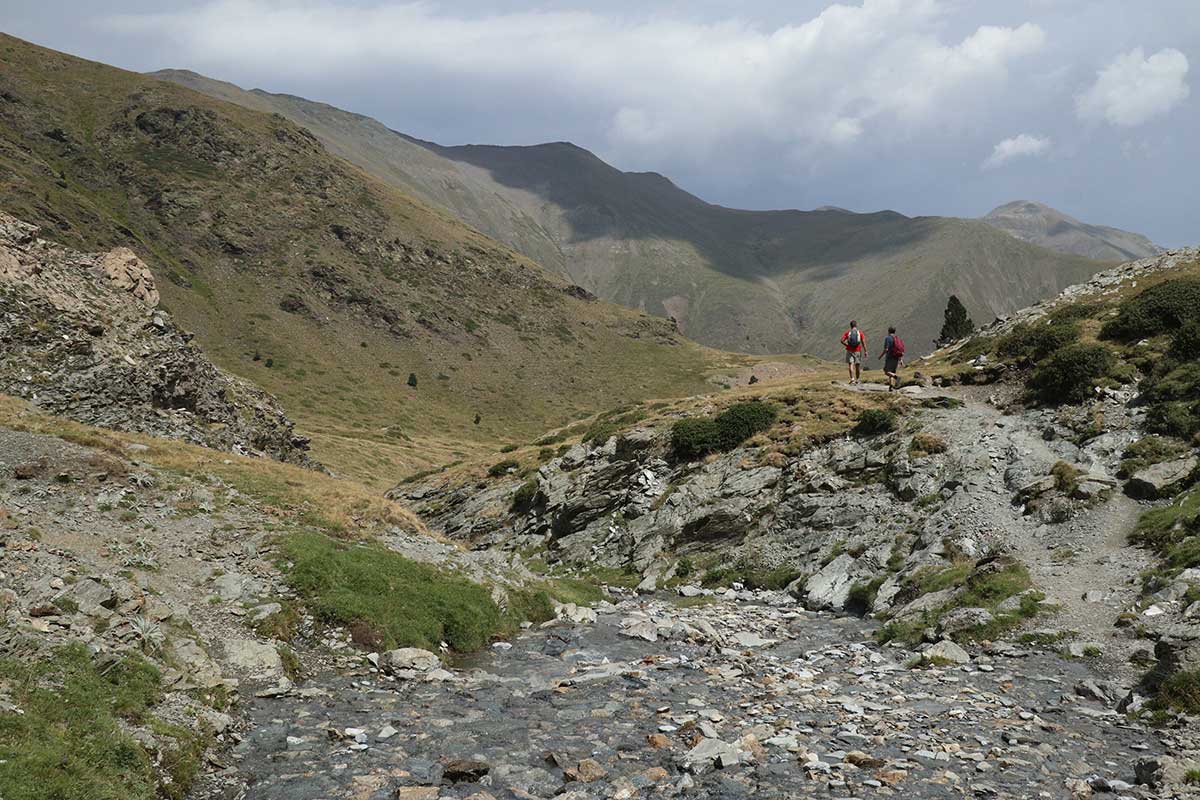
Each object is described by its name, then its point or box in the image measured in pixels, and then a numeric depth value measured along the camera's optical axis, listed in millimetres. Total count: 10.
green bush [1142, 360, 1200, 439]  25952
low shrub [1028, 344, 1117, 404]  31531
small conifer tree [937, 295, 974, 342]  96625
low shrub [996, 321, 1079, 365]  35875
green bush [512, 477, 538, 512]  42766
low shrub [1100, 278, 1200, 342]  33222
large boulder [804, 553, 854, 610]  25172
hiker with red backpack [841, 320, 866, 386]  38250
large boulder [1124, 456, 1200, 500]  23000
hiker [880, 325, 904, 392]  36344
